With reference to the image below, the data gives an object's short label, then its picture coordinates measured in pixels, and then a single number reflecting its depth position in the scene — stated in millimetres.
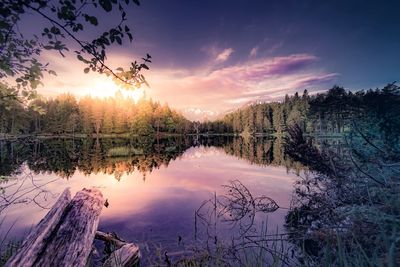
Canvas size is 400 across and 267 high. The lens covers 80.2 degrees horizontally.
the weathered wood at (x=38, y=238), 3218
